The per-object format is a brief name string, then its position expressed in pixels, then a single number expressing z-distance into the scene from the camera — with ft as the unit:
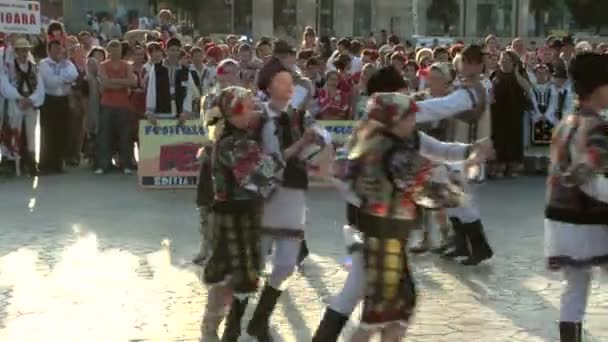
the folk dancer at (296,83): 22.06
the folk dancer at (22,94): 43.09
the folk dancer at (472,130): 25.94
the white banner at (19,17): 45.50
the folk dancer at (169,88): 41.73
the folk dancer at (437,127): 26.78
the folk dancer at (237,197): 18.51
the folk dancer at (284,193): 19.57
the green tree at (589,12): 160.76
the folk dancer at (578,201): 16.55
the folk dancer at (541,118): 46.91
